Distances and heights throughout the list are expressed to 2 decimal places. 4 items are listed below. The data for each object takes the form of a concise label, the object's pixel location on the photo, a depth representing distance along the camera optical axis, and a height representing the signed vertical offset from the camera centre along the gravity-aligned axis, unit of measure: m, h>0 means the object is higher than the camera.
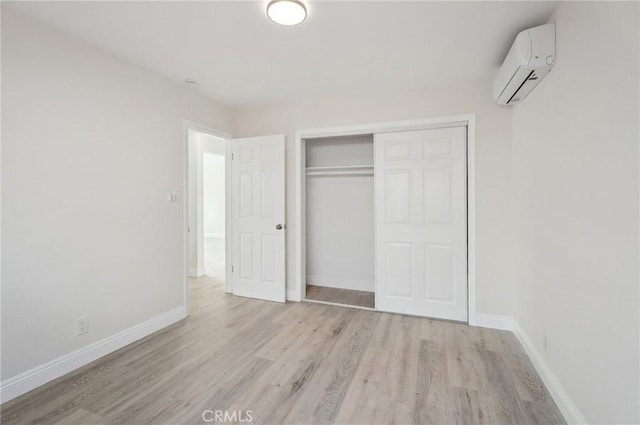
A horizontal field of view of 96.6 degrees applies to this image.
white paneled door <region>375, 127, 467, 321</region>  3.04 -0.14
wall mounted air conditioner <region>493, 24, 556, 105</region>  1.90 +1.06
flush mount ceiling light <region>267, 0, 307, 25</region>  1.77 +1.27
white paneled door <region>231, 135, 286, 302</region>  3.62 -0.09
